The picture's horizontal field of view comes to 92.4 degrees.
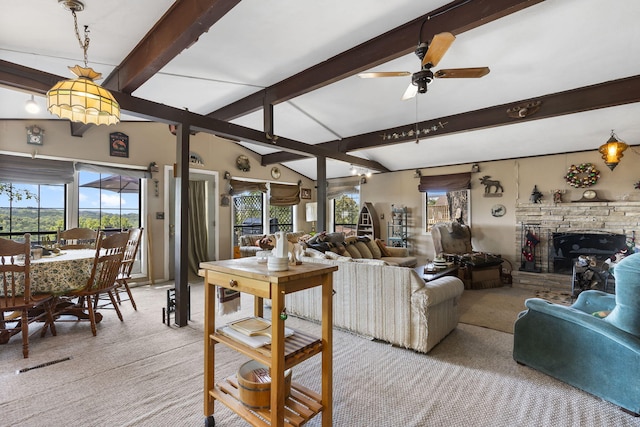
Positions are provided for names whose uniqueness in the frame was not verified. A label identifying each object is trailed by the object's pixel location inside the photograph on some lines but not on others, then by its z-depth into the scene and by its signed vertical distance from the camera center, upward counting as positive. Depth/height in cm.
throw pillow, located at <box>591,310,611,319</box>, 231 -76
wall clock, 419 +112
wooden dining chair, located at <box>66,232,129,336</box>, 300 -54
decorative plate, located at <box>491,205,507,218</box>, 599 +9
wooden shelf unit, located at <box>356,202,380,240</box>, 744 -17
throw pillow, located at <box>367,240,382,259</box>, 525 -59
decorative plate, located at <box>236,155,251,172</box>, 670 +115
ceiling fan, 232 +119
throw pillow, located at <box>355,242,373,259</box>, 496 -57
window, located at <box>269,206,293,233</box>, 759 -7
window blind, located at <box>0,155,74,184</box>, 401 +63
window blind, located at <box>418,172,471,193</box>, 634 +70
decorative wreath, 509 +66
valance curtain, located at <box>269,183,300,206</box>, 740 +52
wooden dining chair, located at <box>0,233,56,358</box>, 246 -63
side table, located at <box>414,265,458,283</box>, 394 -79
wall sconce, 414 +87
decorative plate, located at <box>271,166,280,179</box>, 749 +105
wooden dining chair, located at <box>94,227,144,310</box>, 366 -49
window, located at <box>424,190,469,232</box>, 647 +18
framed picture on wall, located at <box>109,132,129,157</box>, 492 +116
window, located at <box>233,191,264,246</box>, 680 +3
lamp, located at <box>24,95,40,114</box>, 322 +115
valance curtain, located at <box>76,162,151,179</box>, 463 +73
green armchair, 189 -89
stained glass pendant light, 198 +80
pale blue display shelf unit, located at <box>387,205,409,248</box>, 712 -31
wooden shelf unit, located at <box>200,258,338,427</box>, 140 -66
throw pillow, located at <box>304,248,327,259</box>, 331 -43
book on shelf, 155 -61
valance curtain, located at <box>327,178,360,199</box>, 799 +73
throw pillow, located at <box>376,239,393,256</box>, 559 -62
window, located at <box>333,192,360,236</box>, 827 +9
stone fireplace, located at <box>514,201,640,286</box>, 488 -27
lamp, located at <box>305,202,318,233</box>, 799 +8
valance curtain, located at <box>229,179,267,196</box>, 647 +64
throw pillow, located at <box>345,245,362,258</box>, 469 -56
